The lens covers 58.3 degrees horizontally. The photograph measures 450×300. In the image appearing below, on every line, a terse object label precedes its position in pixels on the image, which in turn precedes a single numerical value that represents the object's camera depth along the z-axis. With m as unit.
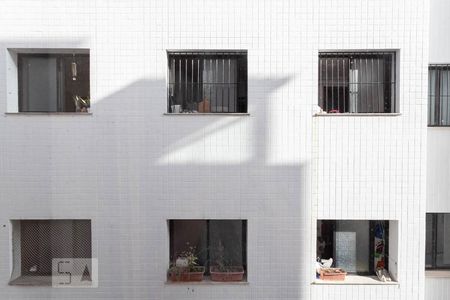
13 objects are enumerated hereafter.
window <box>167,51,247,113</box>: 5.43
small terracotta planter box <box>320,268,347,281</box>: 5.34
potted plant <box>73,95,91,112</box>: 5.39
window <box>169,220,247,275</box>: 5.42
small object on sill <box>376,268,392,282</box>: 5.32
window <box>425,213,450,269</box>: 5.77
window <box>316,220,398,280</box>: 5.53
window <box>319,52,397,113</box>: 5.42
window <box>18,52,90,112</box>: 5.40
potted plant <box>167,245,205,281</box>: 5.27
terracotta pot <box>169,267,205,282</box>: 5.27
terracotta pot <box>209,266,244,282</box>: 5.29
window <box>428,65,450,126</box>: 5.73
